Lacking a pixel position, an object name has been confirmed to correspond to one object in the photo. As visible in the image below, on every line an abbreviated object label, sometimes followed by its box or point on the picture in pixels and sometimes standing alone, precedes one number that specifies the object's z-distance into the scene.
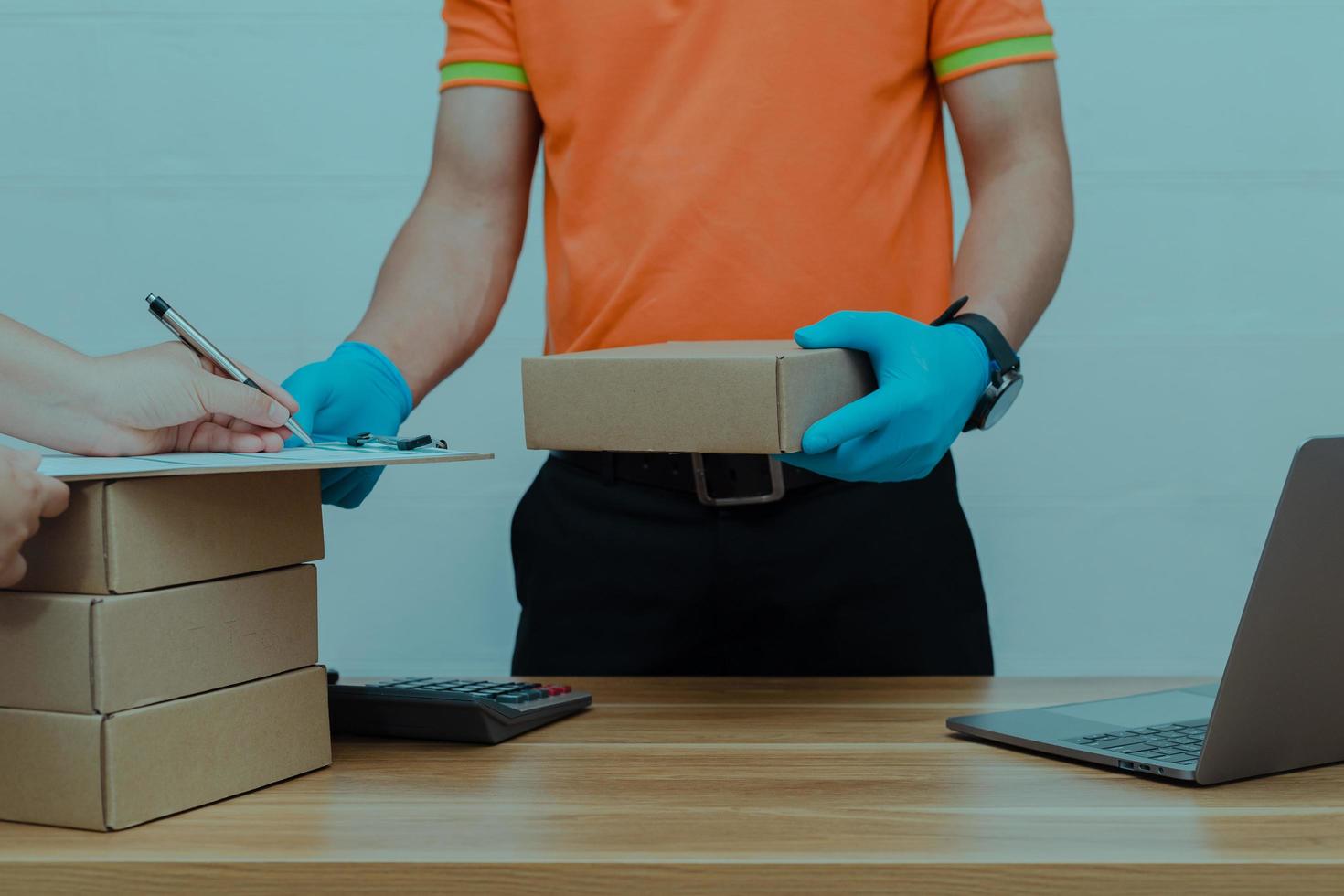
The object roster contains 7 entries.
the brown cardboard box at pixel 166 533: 2.05
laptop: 2.07
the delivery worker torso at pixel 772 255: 2.65
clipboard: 2.05
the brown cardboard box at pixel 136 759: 2.05
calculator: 2.23
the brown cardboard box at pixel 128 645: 2.05
